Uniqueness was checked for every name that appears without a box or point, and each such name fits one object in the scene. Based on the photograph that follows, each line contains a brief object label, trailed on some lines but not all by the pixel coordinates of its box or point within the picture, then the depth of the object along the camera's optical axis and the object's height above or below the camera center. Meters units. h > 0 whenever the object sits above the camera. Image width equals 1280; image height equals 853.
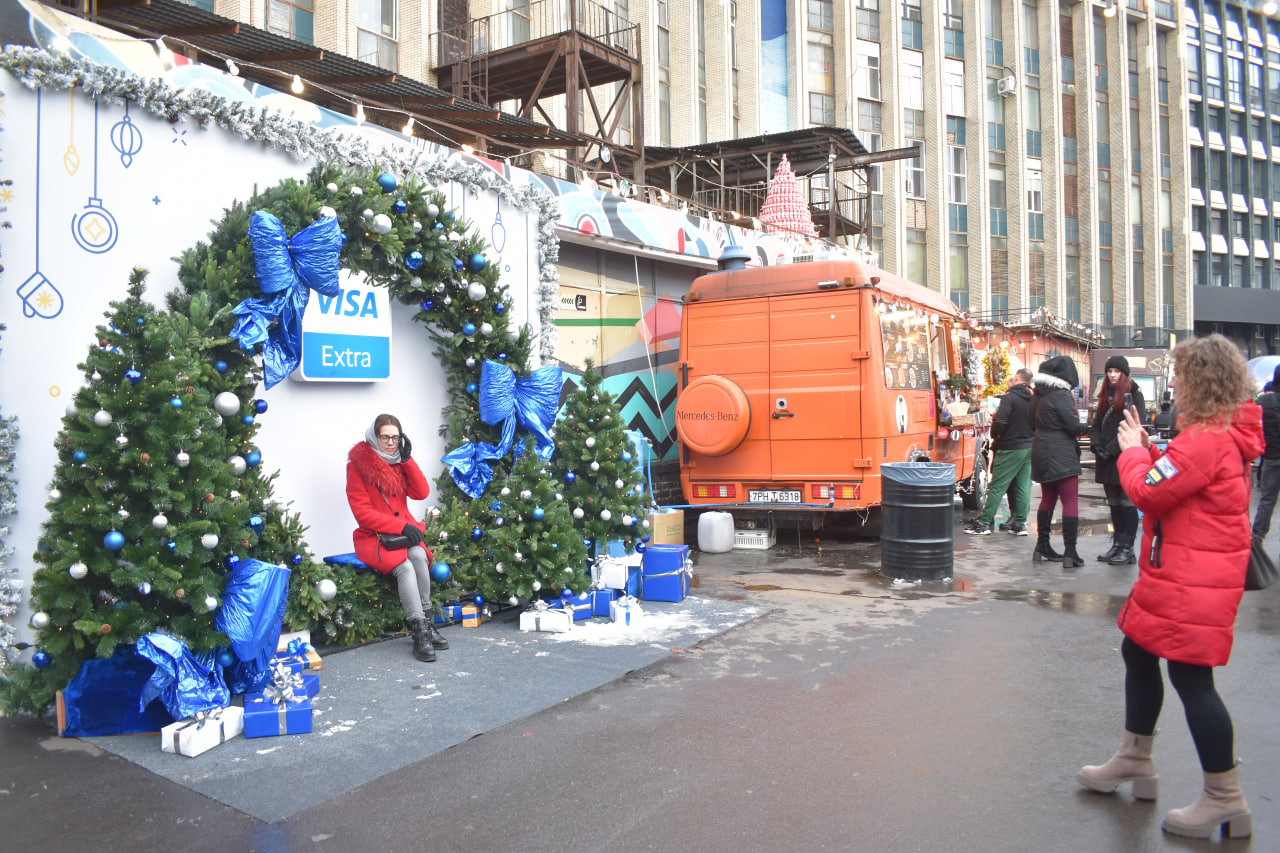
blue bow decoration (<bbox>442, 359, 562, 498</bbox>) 7.08 +0.34
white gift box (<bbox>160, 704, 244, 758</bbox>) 4.32 -1.25
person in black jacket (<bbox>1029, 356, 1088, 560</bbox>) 9.09 +0.04
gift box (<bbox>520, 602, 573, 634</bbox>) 6.68 -1.15
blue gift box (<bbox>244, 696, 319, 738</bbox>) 4.59 -1.24
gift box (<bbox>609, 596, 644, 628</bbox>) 6.83 -1.13
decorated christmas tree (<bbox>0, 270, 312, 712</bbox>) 4.44 -0.23
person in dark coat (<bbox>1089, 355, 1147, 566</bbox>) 8.93 -0.17
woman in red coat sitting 5.96 -0.34
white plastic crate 10.68 -0.97
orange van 9.91 +0.71
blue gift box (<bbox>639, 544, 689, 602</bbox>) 7.68 -0.97
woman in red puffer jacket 3.41 -0.39
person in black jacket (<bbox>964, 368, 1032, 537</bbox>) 10.64 +0.03
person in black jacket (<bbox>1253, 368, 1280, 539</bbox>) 9.34 -0.18
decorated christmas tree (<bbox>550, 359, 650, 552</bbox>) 7.70 -0.10
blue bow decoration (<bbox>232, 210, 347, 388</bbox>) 5.34 +1.05
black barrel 8.48 -0.63
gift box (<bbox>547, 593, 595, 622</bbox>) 6.97 -1.09
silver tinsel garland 5.18 +2.15
